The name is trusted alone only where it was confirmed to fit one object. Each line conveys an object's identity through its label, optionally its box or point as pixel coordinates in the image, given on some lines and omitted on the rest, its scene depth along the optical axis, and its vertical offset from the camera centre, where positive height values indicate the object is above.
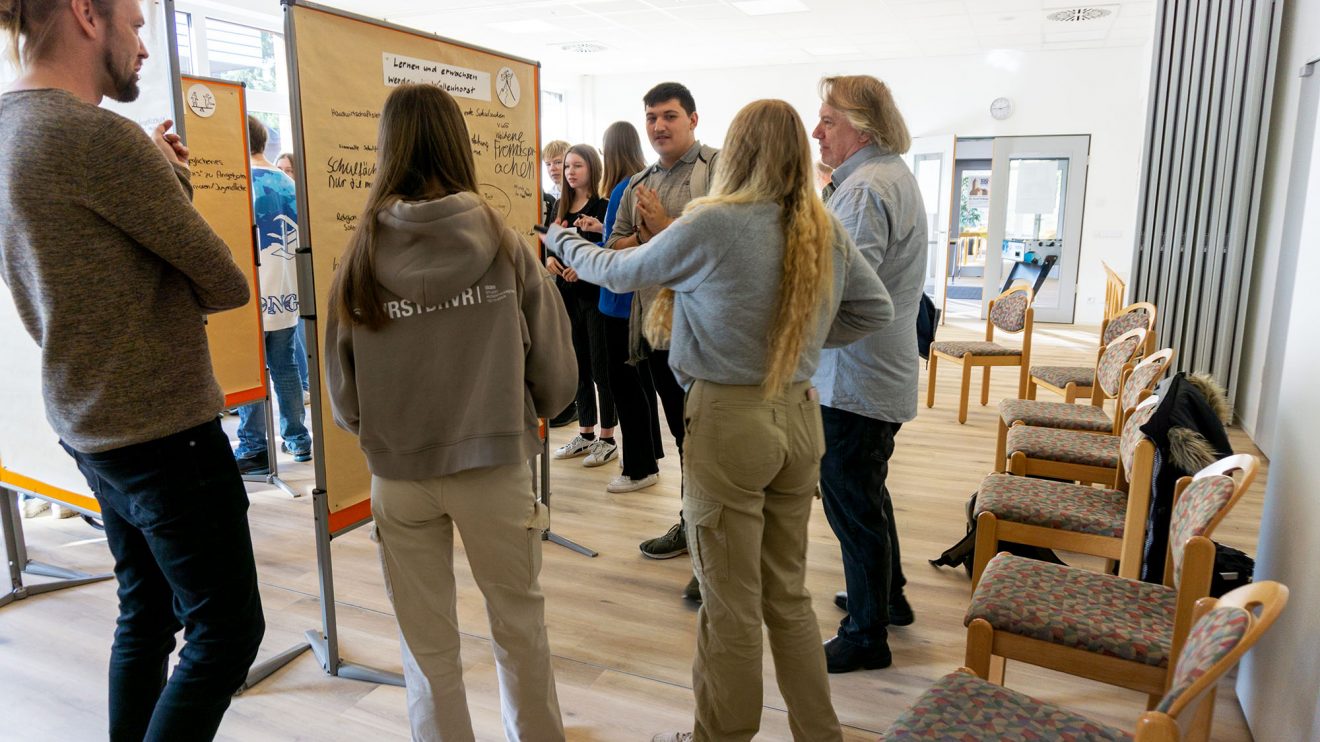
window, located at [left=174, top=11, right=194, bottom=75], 7.13 +1.64
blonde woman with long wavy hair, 1.59 -0.28
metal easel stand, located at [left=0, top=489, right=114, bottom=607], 2.74 -1.12
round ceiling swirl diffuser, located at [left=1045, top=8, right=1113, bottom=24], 7.58 +2.06
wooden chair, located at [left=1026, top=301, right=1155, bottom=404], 3.79 -0.75
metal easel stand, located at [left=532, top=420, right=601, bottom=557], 3.15 -1.06
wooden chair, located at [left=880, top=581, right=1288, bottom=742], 1.05 -0.78
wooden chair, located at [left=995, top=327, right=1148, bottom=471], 3.32 -0.74
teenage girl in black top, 3.79 -0.35
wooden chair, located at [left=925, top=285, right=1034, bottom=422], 5.21 -0.72
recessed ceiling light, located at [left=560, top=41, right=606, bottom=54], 9.69 +2.19
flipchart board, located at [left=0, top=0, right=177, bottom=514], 2.43 -0.63
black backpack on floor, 2.84 -1.09
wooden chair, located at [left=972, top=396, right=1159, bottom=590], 2.12 -0.77
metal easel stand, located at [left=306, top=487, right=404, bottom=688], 2.24 -1.10
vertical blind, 5.05 +0.43
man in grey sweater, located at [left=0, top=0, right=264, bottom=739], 1.25 -0.15
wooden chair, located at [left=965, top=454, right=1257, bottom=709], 1.57 -0.78
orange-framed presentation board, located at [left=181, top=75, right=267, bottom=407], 3.66 +0.14
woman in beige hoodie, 1.51 -0.31
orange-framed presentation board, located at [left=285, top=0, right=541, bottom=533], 2.05 +0.32
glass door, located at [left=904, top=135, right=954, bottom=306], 9.55 +0.59
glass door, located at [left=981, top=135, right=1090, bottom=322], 9.48 +0.22
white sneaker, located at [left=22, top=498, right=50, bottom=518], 3.57 -1.22
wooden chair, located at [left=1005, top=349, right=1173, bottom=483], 2.85 -0.76
